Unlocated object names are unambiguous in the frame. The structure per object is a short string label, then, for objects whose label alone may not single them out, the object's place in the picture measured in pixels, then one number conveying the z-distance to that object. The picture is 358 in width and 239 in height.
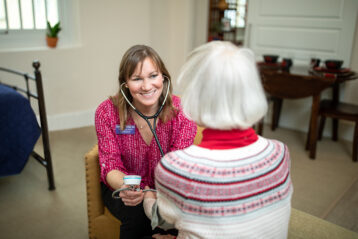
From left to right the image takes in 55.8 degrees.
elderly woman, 0.77
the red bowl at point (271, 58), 3.16
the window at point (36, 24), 3.11
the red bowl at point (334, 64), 2.83
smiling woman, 1.30
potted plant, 3.23
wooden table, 2.75
